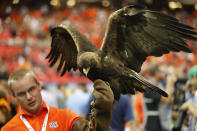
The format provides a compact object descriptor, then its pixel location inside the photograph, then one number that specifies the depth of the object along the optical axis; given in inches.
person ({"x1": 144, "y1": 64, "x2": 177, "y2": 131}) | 207.2
